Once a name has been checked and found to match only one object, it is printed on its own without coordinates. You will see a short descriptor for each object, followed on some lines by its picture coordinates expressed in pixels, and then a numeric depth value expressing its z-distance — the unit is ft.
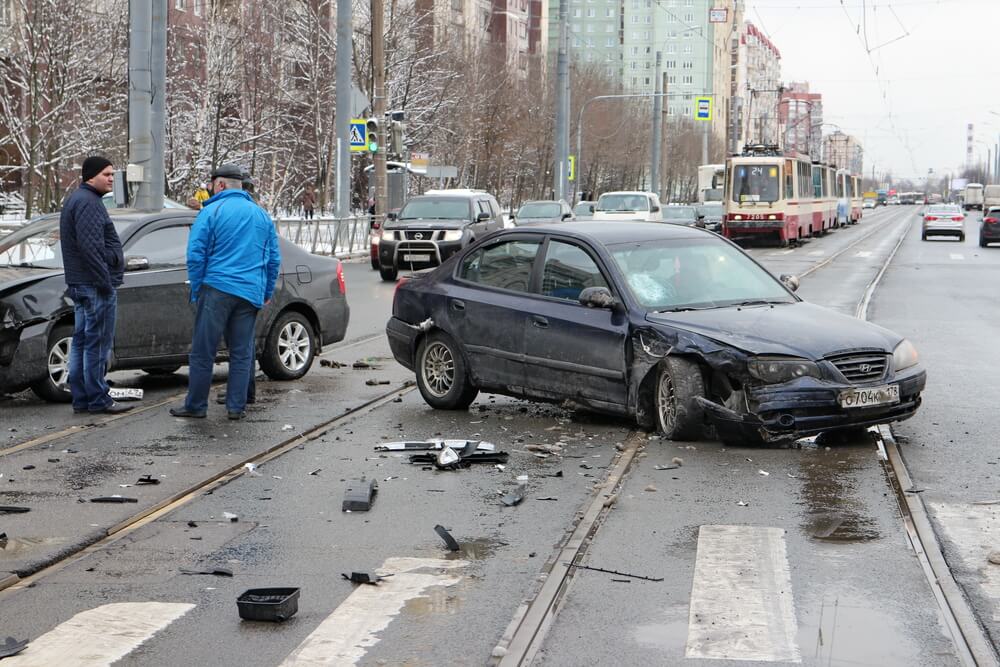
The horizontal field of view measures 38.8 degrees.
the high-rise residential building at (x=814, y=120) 444.14
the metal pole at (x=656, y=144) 225.15
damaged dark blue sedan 29.01
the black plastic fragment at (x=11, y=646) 16.07
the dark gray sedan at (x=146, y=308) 35.65
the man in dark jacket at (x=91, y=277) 33.81
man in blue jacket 33.71
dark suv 94.07
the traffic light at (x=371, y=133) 121.39
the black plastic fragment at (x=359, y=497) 24.06
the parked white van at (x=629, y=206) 138.10
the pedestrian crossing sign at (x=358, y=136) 118.93
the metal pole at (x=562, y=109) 153.89
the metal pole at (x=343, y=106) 116.57
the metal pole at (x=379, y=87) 126.41
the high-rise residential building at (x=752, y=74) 595.88
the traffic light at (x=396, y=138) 128.26
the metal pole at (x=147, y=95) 67.97
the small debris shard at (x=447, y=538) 21.22
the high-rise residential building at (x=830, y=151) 593.83
